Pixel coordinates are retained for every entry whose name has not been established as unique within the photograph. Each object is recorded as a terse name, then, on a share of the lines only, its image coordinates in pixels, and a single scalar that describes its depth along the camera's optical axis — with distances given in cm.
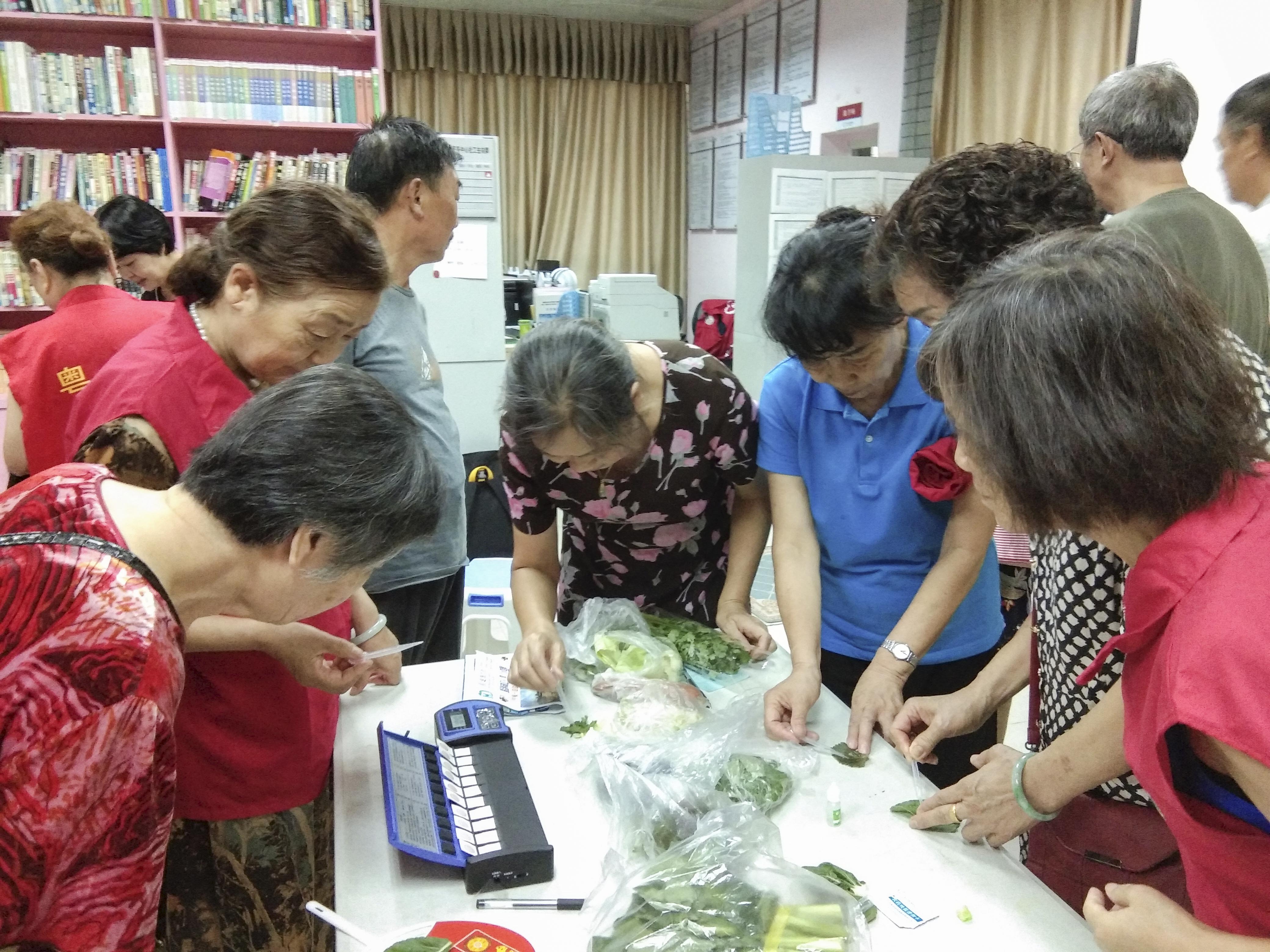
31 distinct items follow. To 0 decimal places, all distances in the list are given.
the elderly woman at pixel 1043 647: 108
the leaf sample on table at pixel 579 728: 135
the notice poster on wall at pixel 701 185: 738
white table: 96
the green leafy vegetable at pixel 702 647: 155
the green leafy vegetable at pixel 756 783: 116
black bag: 326
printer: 543
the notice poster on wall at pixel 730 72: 681
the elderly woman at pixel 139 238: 311
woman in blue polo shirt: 138
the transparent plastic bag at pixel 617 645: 149
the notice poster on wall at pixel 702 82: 727
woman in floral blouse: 141
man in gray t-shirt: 202
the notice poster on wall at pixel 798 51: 603
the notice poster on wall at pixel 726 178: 698
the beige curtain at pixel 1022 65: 401
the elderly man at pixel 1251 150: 261
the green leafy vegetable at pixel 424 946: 90
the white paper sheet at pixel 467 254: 401
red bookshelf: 399
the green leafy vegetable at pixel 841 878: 101
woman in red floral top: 75
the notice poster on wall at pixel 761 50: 646
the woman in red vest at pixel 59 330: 235
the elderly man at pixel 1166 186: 213
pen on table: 99
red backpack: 639
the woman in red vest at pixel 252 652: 122
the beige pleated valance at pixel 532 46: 692
